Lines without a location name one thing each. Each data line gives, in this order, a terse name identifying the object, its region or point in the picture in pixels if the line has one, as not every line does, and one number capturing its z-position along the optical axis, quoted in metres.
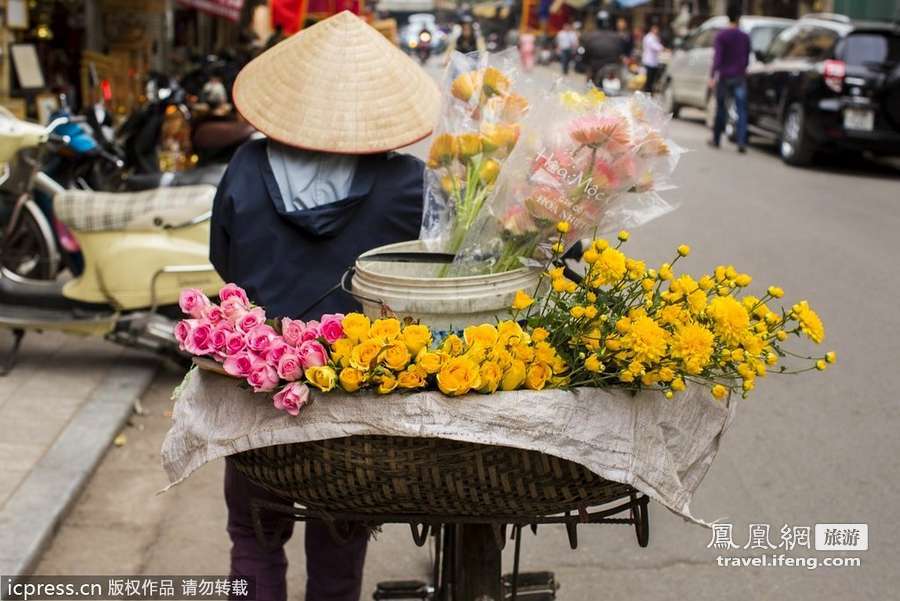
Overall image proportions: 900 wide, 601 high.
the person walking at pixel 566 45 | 43.17
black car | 15.97
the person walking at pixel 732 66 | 18.46
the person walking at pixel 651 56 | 28.92
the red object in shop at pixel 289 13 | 16.83
